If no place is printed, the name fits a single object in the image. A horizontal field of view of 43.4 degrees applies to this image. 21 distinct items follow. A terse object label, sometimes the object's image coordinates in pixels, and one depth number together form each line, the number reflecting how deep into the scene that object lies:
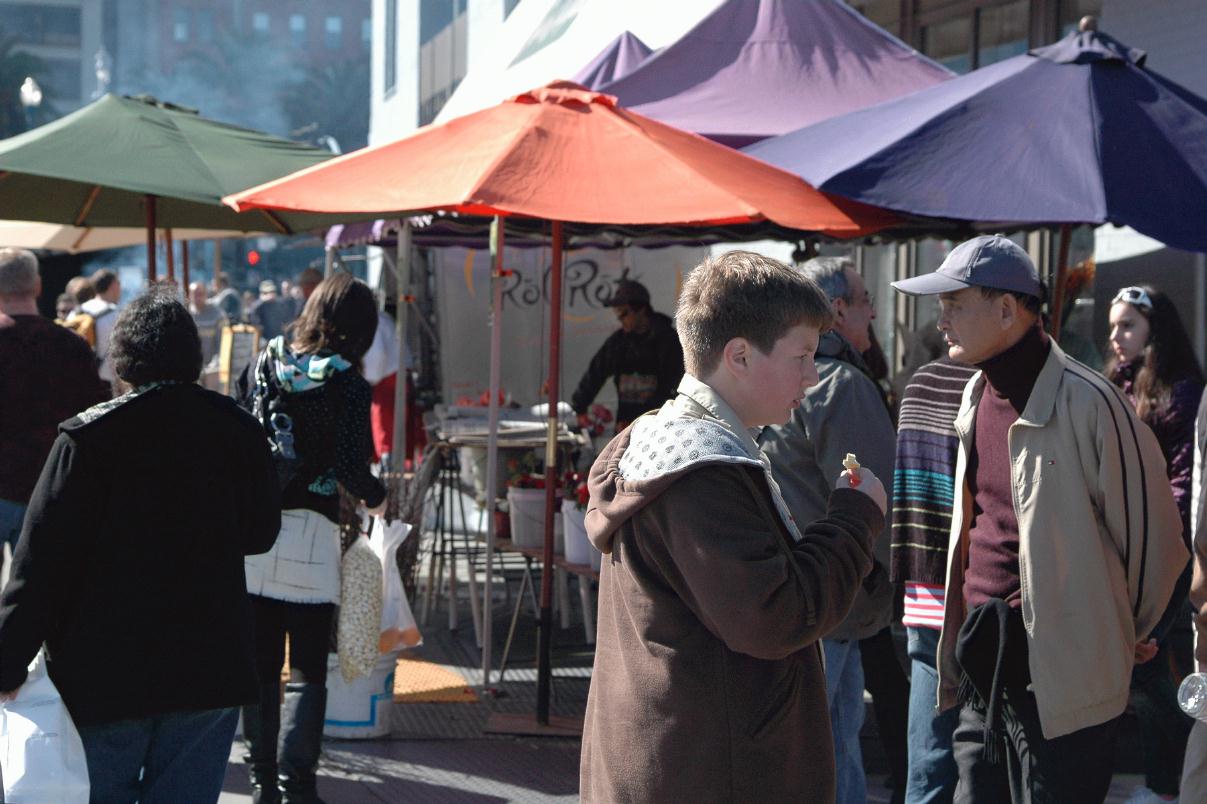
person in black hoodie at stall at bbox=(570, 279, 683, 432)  9.08
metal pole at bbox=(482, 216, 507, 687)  6.70
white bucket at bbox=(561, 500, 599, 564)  7.06
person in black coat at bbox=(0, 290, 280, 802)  3.60
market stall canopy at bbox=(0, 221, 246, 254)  10.63
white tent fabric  10.61
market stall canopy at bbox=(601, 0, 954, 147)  8.52
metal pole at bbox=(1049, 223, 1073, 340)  5.44
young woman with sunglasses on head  5.97
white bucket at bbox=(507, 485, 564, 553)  7.46
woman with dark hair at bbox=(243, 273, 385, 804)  5.31
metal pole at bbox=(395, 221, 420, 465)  8.42
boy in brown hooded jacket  2.46
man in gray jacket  4.58
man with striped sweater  4.27
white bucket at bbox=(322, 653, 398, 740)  6.51
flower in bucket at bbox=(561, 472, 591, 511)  6.94
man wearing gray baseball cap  3.58
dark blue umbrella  5.10
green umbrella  6.80
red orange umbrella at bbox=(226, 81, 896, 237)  5.62
